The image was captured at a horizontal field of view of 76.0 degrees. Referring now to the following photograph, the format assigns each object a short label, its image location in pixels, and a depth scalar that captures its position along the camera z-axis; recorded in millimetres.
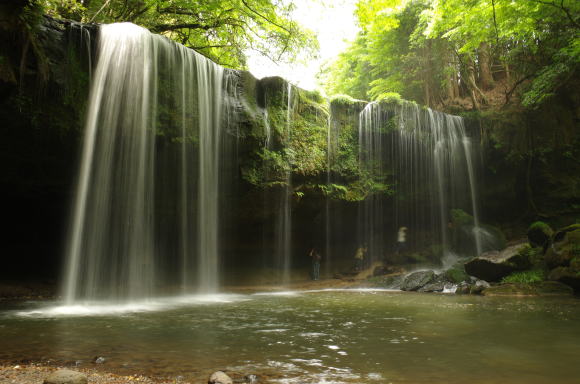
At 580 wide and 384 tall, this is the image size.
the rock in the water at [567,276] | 10352
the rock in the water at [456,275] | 12634
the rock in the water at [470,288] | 11341
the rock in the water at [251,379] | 3332
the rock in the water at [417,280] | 12641
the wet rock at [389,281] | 13612
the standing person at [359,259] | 17125
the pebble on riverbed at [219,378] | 3155
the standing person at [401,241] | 17953
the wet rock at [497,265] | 12492
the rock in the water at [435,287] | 12164
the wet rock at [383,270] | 16344
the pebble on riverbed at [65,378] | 2871
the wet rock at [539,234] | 13125
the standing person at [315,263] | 16355
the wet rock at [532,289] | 10508
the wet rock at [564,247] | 10746
